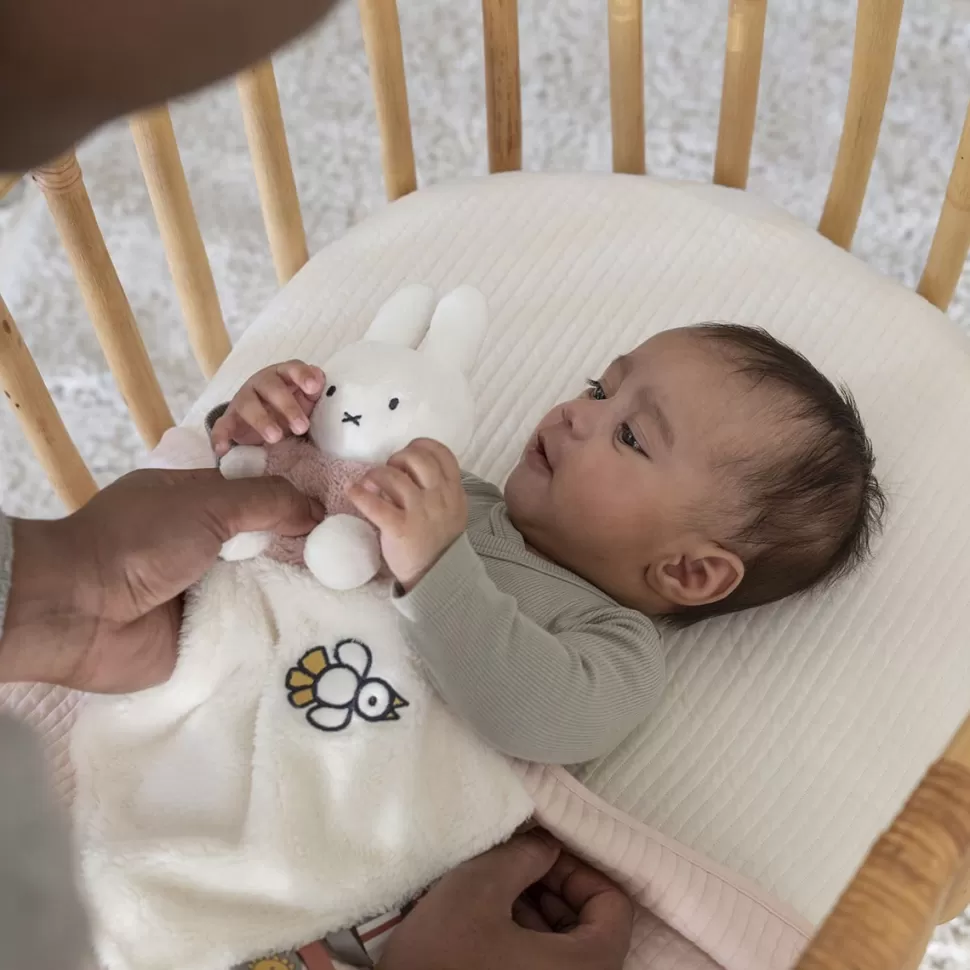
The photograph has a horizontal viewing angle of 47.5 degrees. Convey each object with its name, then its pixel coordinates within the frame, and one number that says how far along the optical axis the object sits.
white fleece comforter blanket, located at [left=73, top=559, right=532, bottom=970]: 0.63
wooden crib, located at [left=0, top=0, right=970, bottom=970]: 0.91
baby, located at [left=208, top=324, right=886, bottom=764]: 0.69
